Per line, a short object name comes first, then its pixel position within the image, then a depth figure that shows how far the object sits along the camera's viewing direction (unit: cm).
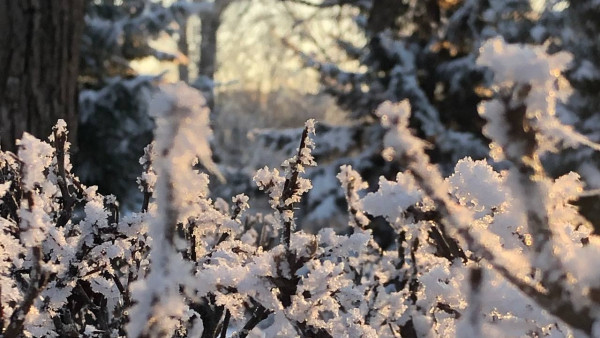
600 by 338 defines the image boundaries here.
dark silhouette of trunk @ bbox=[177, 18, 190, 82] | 1898
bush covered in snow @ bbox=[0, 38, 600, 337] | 66
